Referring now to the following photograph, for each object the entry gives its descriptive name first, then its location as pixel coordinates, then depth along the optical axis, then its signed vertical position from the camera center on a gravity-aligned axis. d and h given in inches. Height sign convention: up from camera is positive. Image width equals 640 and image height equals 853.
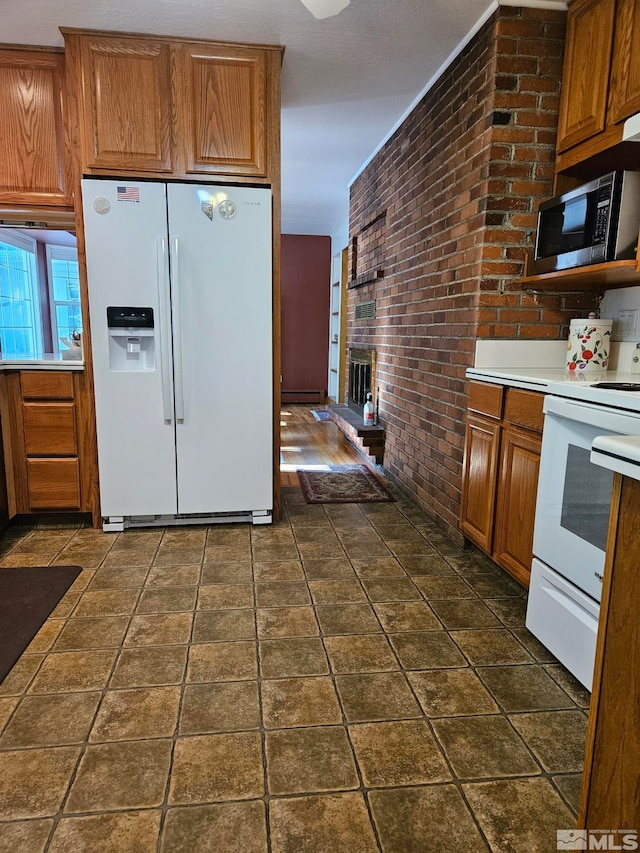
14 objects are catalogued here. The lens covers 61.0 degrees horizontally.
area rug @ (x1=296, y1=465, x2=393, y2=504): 138.4 -42.0
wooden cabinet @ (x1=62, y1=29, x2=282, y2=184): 101.1 +41.8
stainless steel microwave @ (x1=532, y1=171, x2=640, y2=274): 76.1 +16.5
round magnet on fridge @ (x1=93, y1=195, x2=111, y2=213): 102.0 +22.5
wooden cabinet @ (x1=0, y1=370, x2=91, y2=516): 109.3 -23.3
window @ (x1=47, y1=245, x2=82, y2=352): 190.8 +15.1
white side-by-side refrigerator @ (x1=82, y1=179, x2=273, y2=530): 103.7 -3.8
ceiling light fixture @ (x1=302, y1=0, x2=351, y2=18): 91.3 +54.2
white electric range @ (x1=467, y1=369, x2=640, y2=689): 61.8 -21.8
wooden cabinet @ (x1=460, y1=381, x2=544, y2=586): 80.9 -22.8
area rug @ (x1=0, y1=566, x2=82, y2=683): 73.4 -42.3
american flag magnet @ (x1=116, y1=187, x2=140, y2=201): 102.2 +24.7
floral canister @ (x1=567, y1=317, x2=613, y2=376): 89.5 -1.7
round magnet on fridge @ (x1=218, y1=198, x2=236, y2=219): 104.8 +23.0
